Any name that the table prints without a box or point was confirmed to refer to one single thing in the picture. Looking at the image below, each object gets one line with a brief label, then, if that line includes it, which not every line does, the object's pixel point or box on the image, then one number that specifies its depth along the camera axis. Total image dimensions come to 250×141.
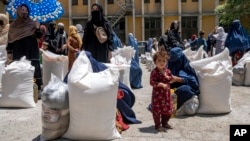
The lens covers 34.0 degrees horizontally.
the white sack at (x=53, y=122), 4.30
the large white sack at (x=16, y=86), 6.33
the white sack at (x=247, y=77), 8.84
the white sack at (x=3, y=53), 8.02
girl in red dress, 4.80
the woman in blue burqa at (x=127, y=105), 5.10
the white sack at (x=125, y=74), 7.24
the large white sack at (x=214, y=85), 5.66
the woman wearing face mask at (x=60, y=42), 8.82
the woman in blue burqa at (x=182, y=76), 5.56
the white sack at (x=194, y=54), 7.67
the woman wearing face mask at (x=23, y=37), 6.84
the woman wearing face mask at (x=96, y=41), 6.48
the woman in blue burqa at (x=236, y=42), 10.05
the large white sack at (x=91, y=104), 4.23
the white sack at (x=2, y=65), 7.49
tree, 22.50
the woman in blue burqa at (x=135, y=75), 8.92
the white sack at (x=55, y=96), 4.30
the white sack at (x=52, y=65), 7.48
